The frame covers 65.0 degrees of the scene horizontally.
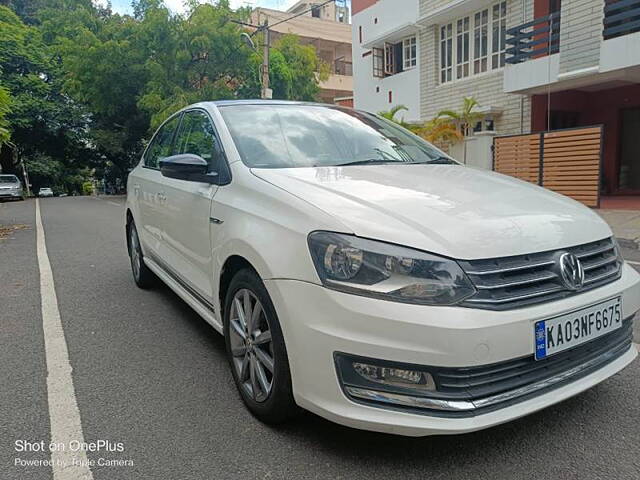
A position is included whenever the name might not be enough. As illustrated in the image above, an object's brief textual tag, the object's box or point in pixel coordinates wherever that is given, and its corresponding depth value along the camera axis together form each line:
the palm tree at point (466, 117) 13.80
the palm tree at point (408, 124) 14.57
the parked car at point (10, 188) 26.03
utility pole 17.20
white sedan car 1.86
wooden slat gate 10.05
